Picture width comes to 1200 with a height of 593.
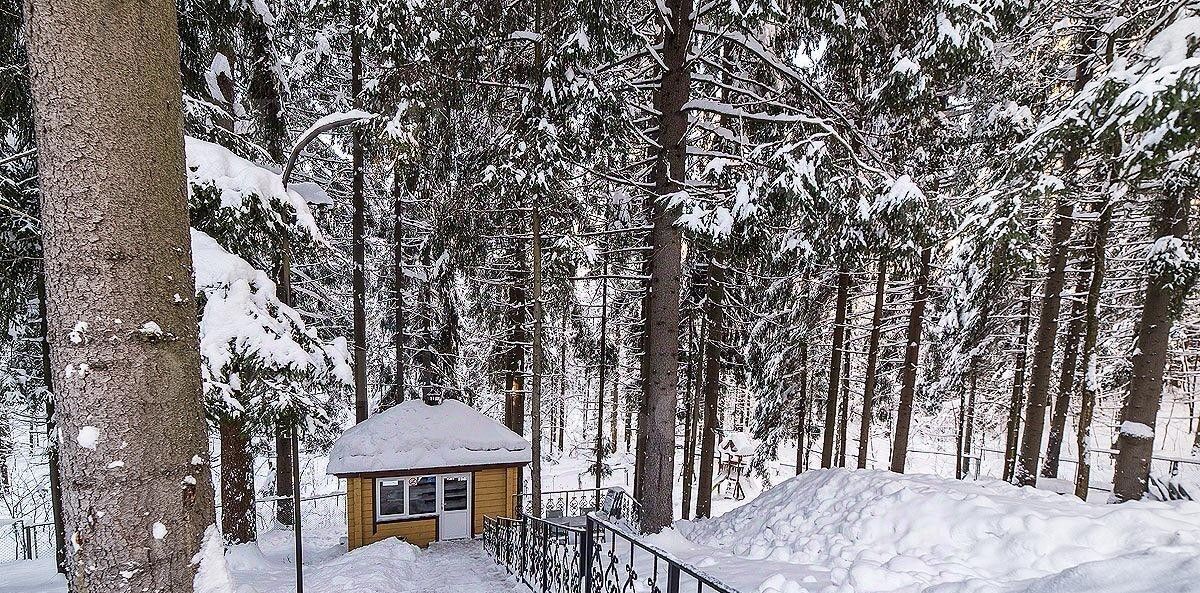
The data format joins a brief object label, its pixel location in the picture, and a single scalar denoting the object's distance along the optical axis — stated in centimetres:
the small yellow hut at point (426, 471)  1207
